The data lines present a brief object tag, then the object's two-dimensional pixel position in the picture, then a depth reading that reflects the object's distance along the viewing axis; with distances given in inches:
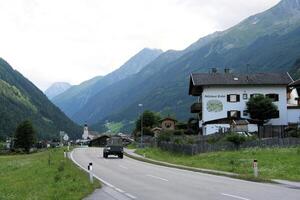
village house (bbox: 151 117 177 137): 4613.9
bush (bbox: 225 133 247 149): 2106.3
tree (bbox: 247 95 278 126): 3267.7
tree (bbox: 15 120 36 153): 6279.5
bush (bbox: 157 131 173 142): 2955.2
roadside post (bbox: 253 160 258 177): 1132.5
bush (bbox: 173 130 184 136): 3371.1
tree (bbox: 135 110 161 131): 4968.0
